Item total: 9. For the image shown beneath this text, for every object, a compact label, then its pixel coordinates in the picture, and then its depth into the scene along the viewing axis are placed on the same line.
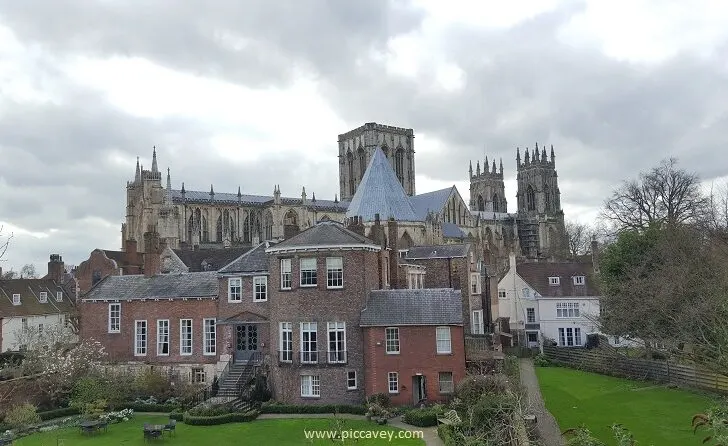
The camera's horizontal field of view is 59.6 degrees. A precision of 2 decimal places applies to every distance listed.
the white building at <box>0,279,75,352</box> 50.59
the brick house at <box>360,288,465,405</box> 31.23
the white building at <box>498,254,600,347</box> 53.34
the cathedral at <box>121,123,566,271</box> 61.56
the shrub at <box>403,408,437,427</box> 27.39
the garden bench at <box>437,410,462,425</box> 23.56
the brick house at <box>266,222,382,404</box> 31.98
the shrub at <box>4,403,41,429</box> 30.53
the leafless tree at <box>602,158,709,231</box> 56.31
